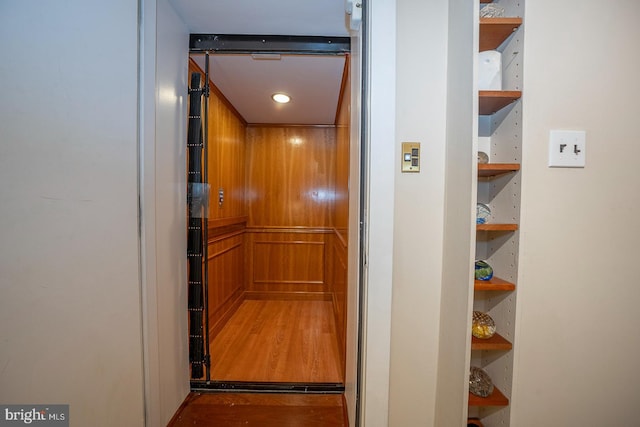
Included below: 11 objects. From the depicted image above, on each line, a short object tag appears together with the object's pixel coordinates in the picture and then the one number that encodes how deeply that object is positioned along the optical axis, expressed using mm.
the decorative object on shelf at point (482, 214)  947
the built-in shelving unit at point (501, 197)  855
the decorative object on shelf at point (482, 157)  943
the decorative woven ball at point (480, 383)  917
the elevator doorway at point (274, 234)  1768
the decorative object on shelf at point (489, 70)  886
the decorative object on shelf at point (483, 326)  916
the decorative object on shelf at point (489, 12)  888
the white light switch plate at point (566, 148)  852
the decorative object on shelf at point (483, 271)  906
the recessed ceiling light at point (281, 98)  2338
